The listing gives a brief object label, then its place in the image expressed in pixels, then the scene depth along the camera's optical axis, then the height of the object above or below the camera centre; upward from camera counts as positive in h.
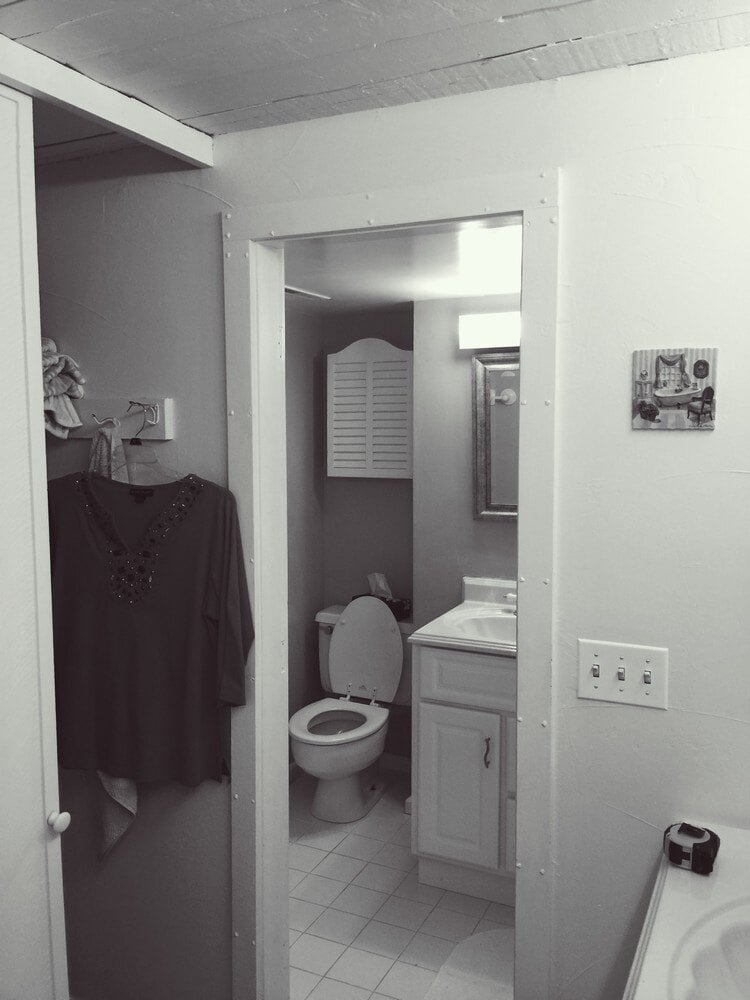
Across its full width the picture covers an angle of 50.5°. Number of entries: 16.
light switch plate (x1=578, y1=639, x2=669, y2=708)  1.46 -0.44
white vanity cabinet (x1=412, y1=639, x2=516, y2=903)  2.73 -1.17
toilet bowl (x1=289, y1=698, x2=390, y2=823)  3.16 -1.27
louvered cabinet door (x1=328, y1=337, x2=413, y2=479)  3.54 +0.11
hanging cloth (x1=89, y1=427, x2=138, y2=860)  1.90 -0.09
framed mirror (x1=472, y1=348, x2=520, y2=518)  3.14 +0.02
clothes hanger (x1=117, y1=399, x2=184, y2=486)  1.87 -0.06
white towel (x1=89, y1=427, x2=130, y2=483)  1.90 -0.05
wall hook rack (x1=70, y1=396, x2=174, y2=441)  1.86 +0.05
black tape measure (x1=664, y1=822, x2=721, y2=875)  1.33 -0.70
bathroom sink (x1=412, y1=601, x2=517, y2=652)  2.73 -0.70
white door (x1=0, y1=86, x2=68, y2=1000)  1.37 -0.34
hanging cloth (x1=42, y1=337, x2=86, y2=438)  1.90 +0.12
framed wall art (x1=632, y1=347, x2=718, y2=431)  1.39 +0.08
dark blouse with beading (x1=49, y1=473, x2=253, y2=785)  1.78 -0.43
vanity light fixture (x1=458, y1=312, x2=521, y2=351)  3.06 +0.41
